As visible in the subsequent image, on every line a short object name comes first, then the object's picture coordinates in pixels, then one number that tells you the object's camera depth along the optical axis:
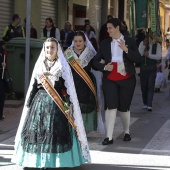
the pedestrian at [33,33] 14.76
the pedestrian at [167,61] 14.38
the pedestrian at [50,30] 14.76
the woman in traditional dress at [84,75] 8.09
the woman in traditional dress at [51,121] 6.28
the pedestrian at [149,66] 11.52
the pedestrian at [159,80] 15.11
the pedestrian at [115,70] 8.06
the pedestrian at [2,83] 9.71
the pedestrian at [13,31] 13.39
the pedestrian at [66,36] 15.36
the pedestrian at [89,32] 16.92
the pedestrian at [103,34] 16.02
